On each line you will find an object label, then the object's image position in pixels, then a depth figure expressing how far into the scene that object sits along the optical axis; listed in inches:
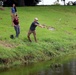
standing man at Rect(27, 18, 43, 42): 1183.6
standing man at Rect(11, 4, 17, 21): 1414.4
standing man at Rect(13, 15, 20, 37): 1211.5
